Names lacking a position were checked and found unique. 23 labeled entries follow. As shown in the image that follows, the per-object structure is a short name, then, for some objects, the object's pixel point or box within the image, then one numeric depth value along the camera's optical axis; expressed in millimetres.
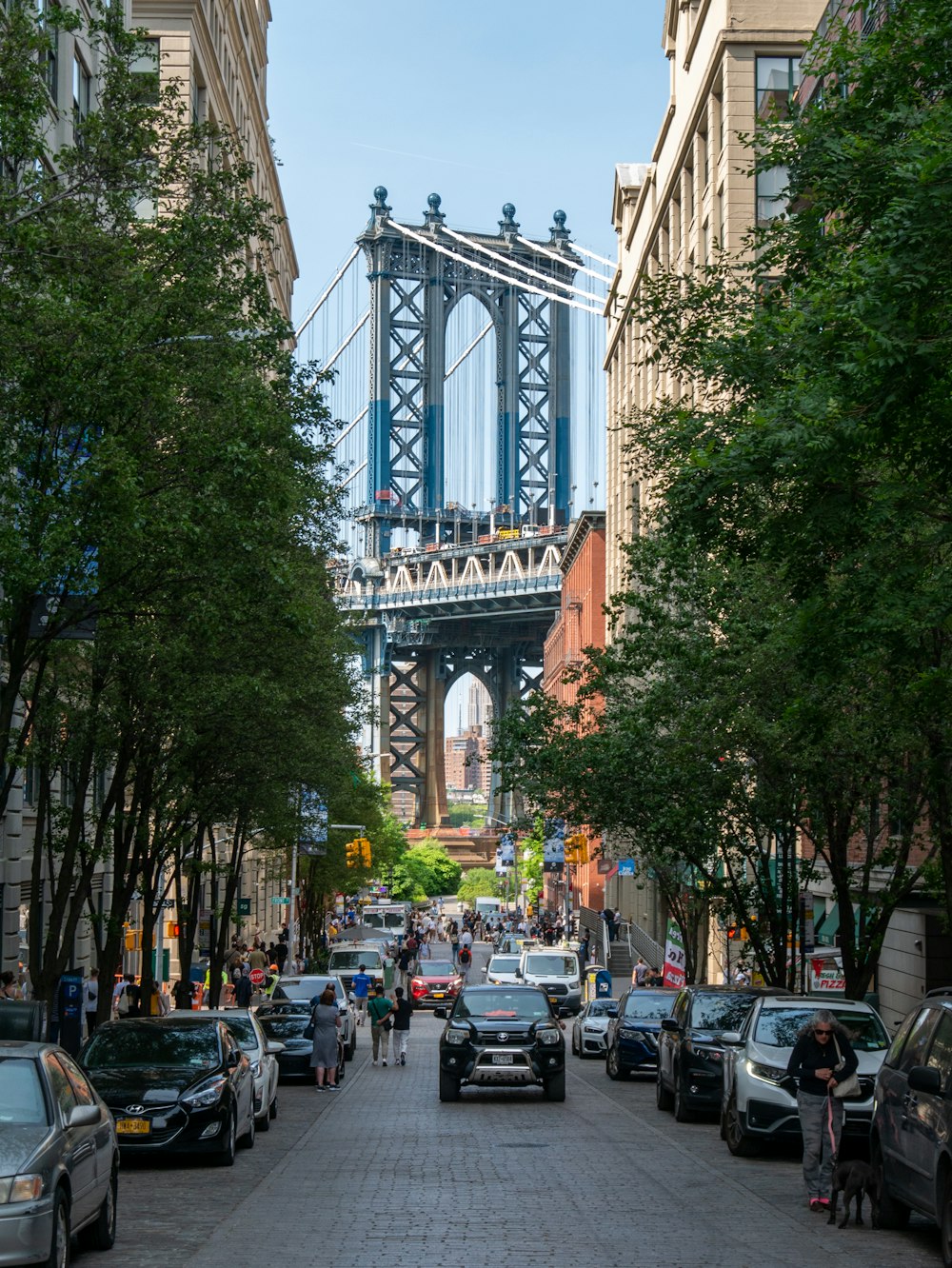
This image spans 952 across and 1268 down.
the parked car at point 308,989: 31312
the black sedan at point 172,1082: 16109
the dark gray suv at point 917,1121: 10984
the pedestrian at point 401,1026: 32500
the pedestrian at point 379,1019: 33375
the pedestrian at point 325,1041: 26844
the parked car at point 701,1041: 21500
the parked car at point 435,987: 51500
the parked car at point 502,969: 46216
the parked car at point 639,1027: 29156
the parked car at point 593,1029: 37531
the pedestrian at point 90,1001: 29812
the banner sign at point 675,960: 41344
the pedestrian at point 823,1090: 13508
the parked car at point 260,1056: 20375
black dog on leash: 12602
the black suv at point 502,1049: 23750
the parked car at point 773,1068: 17062
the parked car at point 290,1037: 28547
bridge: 160500
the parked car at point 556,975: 46188
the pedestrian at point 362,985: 41438
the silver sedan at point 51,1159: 9469
